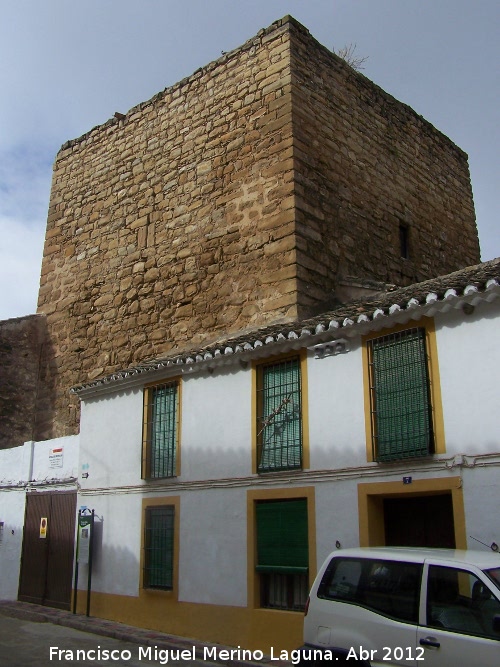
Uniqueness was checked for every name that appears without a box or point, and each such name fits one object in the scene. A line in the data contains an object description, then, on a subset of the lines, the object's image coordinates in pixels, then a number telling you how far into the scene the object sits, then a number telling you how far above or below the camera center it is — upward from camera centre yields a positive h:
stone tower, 10.41 +5.39
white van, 4.29 -0.56
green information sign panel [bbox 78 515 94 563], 9.82 -0.13
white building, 6.40 +0.73
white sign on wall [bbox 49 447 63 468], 11.06 +1.11
